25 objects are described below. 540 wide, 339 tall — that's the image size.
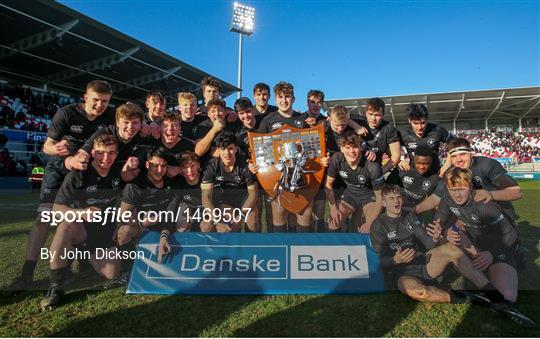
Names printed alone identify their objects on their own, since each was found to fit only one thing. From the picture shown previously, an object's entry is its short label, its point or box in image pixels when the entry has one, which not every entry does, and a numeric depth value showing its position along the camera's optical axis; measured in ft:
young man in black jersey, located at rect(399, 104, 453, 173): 14.03
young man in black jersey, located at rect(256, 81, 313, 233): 13.24
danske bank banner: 10.39
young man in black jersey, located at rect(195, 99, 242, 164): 13.16
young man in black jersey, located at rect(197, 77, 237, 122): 15.29
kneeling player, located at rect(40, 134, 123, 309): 11.34
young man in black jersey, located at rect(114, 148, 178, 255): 11.95
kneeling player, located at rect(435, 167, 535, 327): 10.03
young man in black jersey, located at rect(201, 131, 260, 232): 12.74
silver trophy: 12.84
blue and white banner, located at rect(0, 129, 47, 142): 53.42
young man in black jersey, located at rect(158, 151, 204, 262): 12.43
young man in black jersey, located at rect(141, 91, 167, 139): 14.47
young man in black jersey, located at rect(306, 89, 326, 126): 15.29
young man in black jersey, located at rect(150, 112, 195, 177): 12.73
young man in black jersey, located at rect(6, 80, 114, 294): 11.68
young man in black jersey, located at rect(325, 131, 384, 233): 12.74
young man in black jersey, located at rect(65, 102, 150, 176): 11.51
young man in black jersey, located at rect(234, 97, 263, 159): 13.79
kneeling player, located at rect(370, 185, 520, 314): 9.73
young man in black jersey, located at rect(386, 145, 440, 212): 13.57
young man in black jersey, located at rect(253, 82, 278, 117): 14.94
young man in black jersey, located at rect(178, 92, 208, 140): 14.21
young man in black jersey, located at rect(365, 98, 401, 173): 13.79
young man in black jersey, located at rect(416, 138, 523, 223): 11.85
